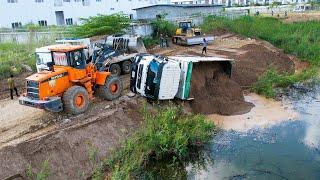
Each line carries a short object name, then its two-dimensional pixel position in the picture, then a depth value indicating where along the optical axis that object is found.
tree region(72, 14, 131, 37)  17.01
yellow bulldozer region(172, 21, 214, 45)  19.48
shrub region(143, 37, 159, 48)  19.54
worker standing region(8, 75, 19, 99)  11.00
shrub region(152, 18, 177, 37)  21.19
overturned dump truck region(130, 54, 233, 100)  10.28
